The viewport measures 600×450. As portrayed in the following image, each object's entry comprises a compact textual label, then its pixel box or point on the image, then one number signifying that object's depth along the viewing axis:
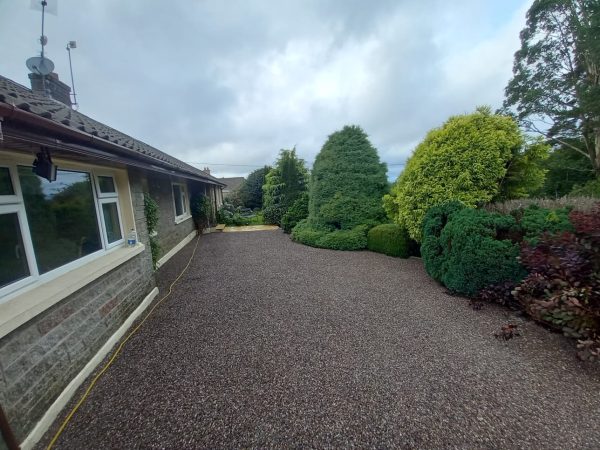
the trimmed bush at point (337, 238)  8.39
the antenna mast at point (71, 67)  6.11
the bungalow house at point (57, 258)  1.90
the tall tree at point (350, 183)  8.98
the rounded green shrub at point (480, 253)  3.83
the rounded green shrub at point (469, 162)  5.07
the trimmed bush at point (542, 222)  3.52
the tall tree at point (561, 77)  12.58
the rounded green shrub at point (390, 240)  7.16
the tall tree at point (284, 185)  14.11
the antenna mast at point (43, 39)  4.29
